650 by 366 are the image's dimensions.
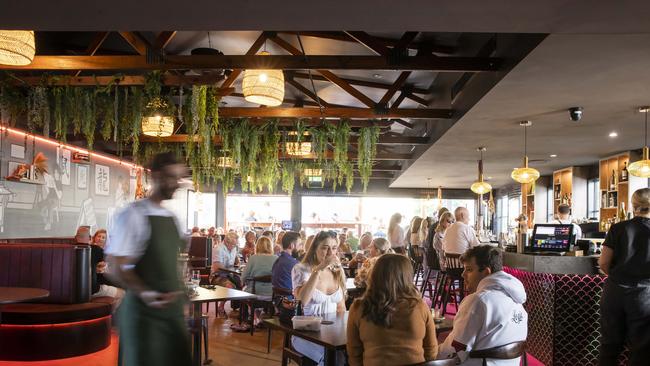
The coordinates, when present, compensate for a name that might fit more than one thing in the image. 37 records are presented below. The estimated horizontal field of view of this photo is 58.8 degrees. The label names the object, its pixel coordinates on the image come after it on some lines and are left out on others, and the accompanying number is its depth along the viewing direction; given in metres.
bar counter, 5.72
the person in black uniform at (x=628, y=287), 4.64
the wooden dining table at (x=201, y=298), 5.07
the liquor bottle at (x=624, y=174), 10.90
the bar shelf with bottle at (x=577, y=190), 13.40
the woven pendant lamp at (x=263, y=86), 5.75
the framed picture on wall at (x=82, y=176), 10.90
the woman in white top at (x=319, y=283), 4.30
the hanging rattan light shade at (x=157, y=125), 7.20
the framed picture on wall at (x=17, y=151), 8.58
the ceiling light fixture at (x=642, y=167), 7.53
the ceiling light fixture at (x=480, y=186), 10.98
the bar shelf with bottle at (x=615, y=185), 10.73
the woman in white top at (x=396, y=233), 10.70
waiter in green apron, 2.70
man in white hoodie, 3.35
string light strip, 8.59
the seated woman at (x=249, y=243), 10.50
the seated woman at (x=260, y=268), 7.62
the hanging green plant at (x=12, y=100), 6.96
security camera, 6.89
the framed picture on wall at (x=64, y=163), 10.05
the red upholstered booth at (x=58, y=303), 6.27
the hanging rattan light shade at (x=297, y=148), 9.47
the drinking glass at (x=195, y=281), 5.79
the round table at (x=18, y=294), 4.23
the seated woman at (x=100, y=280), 7.38
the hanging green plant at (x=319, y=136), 9.23
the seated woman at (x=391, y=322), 2.97
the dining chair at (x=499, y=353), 3.14
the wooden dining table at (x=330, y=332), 3.43
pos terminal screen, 6.14
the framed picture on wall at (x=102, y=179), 11.77
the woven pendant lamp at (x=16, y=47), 4.65
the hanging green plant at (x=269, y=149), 9.26
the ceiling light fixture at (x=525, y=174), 8.89
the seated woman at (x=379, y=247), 7.69
